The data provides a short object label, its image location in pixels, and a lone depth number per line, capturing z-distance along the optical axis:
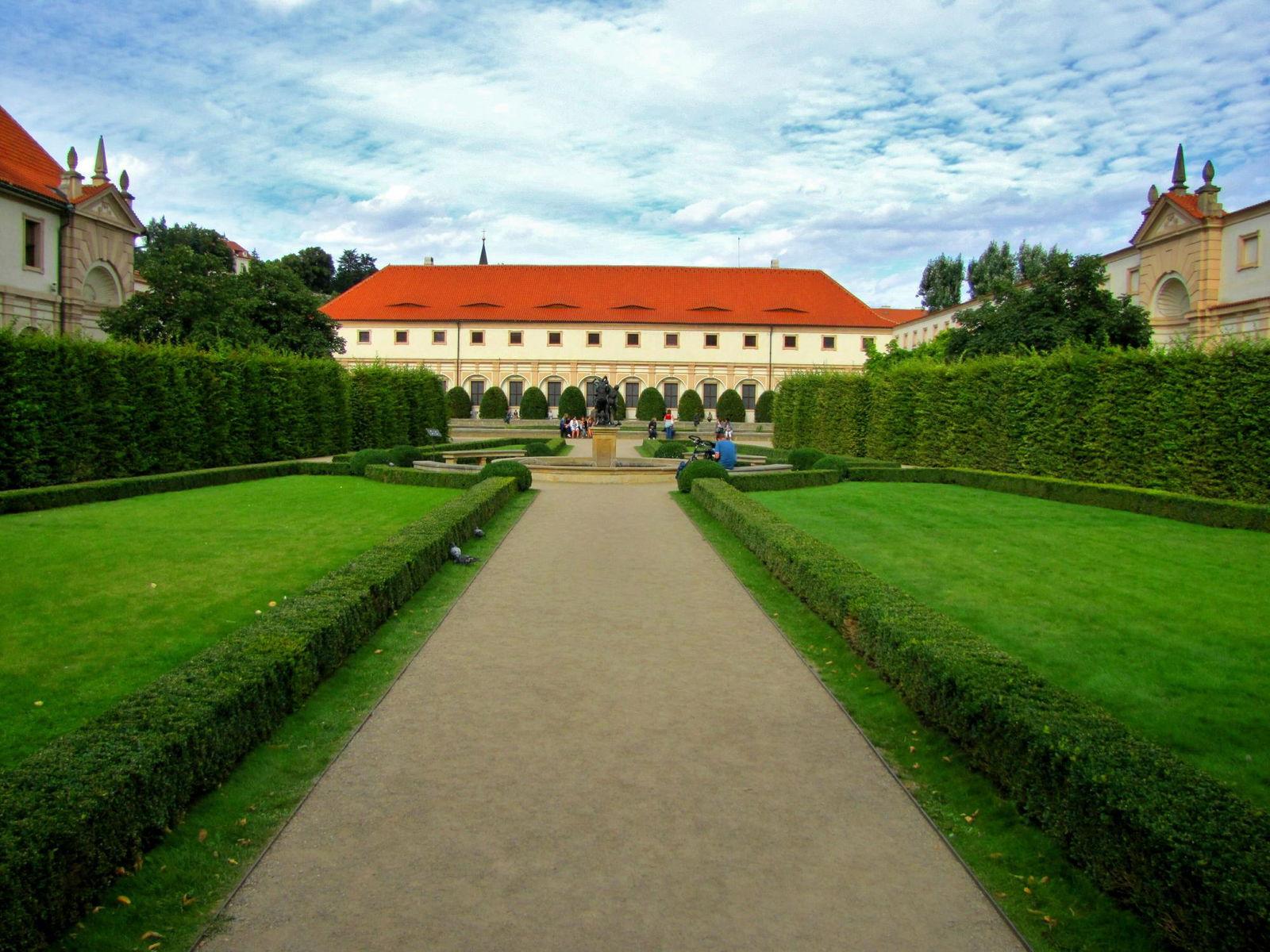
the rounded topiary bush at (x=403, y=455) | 23.36
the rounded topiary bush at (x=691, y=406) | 61.34
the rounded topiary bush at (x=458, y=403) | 59.50
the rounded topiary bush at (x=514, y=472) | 19.17
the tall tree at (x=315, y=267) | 71.81
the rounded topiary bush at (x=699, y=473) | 19.58
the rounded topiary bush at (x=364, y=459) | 21.83
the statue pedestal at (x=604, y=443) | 25.31
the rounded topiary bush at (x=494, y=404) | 59.81
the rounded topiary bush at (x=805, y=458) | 23.75
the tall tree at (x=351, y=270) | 90.12
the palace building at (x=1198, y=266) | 29.73
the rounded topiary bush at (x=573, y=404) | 58.12
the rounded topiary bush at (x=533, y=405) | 60.59
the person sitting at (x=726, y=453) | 22.81
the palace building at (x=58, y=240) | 28.34
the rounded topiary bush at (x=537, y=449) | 29.21
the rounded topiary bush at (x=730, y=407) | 60.59
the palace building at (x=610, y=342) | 64.19
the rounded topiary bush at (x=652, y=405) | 61.25
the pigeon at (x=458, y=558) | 11.25
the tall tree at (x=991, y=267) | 73.94
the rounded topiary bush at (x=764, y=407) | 60.81
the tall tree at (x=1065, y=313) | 30.84
